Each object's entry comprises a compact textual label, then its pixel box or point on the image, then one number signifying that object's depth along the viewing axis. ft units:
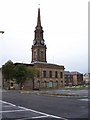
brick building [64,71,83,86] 226.46
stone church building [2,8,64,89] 140.17
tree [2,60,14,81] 112.12
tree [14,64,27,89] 109.34
